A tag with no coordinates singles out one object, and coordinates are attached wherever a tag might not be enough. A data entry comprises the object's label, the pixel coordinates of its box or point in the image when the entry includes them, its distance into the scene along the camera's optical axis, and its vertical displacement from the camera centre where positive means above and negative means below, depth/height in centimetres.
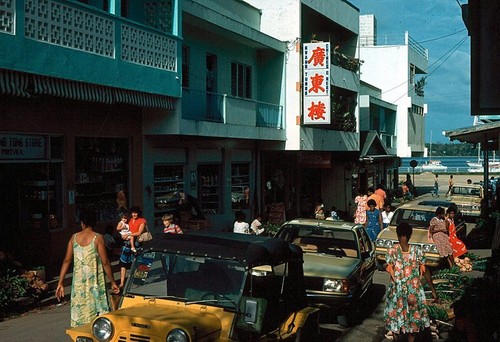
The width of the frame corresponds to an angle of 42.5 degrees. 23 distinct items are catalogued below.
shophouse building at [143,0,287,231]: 1733 +111
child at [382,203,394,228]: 1964 -168
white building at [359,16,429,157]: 4516 +595
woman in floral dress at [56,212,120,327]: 709 -126
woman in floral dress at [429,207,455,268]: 1445 -171
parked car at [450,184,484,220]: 2888 -170
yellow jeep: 549 -126
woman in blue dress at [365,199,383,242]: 1725 -162
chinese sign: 2305 +283
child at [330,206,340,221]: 2113 -176
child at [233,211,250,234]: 1436 -141
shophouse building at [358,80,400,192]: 3281 +130
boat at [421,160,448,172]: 10428 -107
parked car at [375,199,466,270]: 1495 -178
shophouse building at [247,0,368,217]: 2344 +190
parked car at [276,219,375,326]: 962 -163
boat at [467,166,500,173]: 9275 -123
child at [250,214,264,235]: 1708 -173
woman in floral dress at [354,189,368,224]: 1908 -145
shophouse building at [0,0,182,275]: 1097 +120
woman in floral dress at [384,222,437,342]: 802 -161
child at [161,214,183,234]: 1205 -116
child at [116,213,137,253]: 1212 -134
